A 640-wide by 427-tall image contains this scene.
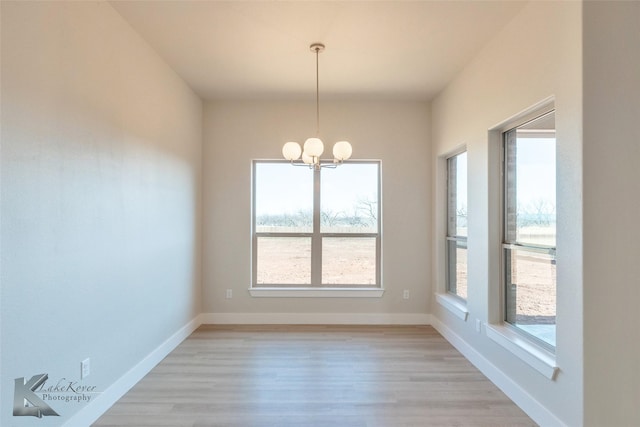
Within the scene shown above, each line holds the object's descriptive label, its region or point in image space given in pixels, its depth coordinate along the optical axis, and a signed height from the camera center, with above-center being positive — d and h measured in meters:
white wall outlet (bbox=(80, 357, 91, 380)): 2.12 -0.98
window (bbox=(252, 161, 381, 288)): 4.45 -0.16
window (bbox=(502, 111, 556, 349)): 2.30 -0.11
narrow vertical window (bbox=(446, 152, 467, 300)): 3.65 -0.13
